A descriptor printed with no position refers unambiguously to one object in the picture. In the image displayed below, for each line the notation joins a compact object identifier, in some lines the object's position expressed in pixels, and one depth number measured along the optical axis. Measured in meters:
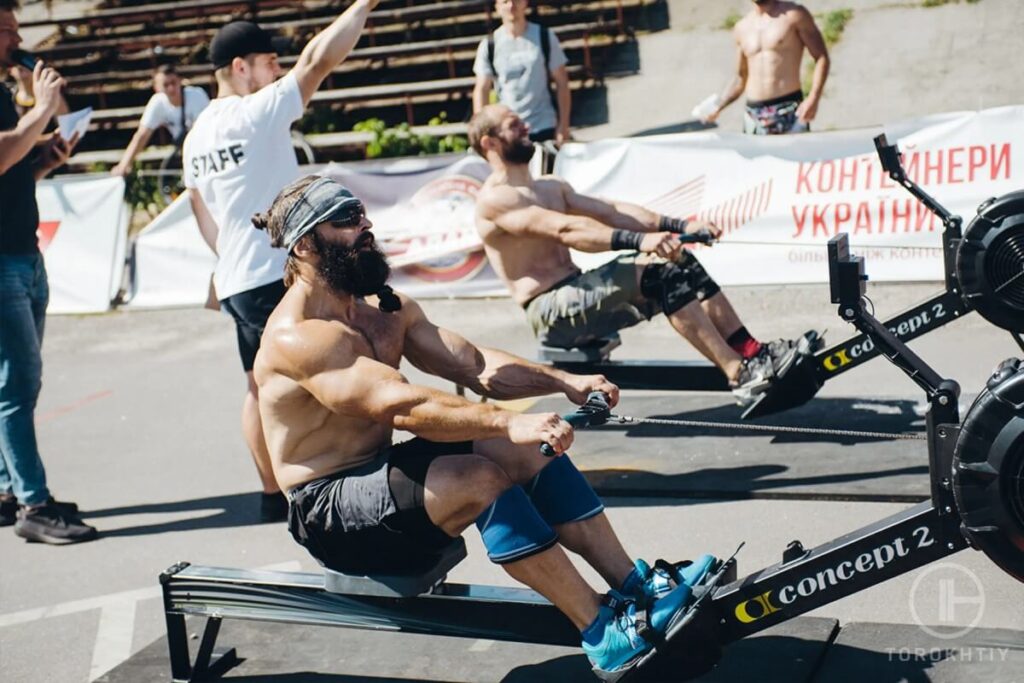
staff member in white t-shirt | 5.29
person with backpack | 9.62
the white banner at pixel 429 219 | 9.40
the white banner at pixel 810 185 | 8.16
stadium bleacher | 15.27
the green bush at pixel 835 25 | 14.05
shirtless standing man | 8.95
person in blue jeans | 5.38
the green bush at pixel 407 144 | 12.66
